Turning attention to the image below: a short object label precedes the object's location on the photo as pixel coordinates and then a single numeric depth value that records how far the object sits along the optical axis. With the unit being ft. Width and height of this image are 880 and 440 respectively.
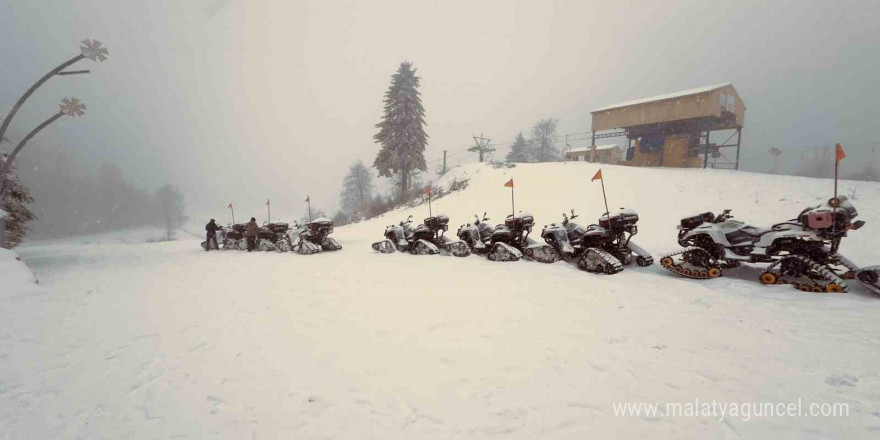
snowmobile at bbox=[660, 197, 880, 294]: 16.84
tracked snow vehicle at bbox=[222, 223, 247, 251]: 46.47
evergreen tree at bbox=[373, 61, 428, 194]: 88.84
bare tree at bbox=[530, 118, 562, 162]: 158.61
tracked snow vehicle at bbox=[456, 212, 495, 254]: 31.78
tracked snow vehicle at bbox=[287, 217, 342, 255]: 38.86
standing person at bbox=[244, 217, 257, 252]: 43.24
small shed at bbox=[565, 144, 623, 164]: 111.04
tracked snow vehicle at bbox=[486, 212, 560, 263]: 27.94
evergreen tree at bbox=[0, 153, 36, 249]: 40.91
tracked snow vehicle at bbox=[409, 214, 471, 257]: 34.45
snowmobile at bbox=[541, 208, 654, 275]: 23.24
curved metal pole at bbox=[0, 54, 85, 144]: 28.75
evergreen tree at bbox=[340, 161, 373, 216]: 140.56
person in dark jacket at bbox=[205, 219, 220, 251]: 45.93
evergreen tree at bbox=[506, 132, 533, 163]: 145.66
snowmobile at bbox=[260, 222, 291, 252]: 44.47
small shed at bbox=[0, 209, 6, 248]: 26.03
